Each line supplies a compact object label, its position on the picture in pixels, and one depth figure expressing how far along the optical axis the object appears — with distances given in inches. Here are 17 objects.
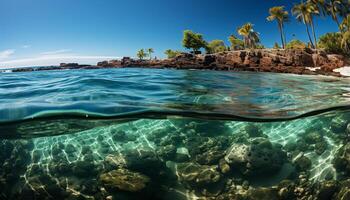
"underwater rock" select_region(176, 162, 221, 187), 255.1
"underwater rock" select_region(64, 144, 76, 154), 317.8
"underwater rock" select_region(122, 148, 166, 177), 284.5
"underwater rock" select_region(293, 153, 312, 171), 287.1
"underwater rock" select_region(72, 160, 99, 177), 280.9
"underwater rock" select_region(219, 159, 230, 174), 273.0
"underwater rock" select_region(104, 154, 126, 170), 292.8
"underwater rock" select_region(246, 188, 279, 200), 231.0
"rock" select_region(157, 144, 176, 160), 301.5
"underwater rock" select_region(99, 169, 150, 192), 243.1
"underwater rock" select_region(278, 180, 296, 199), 240.6
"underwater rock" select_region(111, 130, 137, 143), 325.1
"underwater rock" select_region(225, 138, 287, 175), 273.9
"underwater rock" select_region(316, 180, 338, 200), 244.8
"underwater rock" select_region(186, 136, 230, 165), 291.1
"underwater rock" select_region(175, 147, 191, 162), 298.4
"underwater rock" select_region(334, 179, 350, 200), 230.1
